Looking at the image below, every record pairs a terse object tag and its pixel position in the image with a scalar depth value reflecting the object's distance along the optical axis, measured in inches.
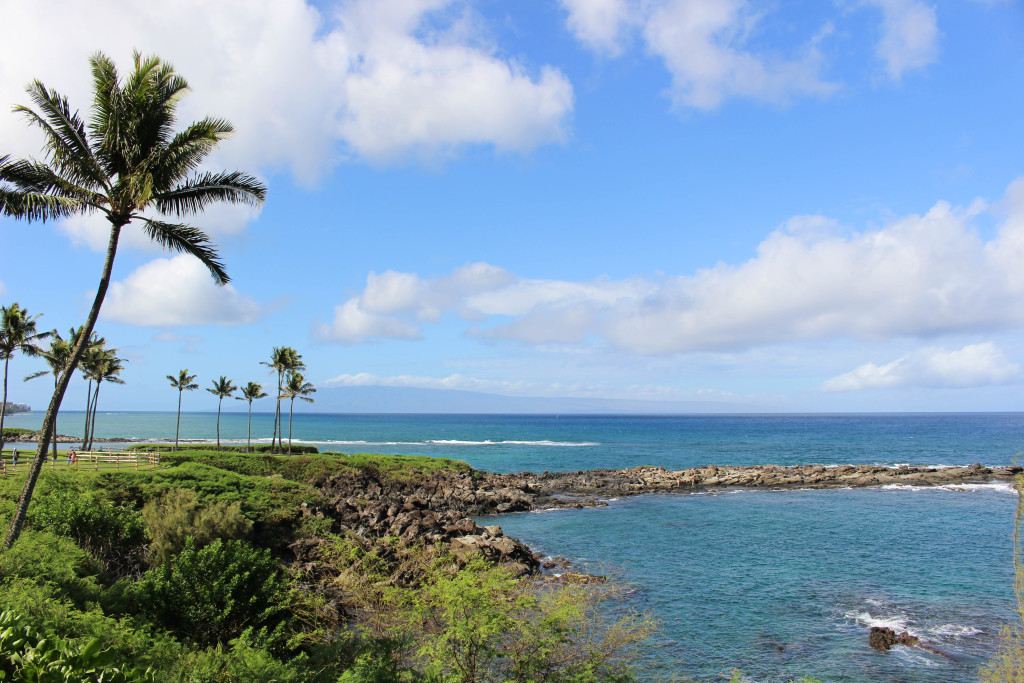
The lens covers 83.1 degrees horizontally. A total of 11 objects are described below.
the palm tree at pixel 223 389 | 3068.4
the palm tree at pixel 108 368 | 2423.4
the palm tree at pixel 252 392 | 3115.2
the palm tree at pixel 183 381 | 2974.9
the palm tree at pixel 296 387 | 2876.5
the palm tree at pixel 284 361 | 2800.2
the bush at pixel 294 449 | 2795.3
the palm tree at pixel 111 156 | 569.0
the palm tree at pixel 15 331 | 1641.2
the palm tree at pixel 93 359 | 2288.4
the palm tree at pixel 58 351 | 2037.4
